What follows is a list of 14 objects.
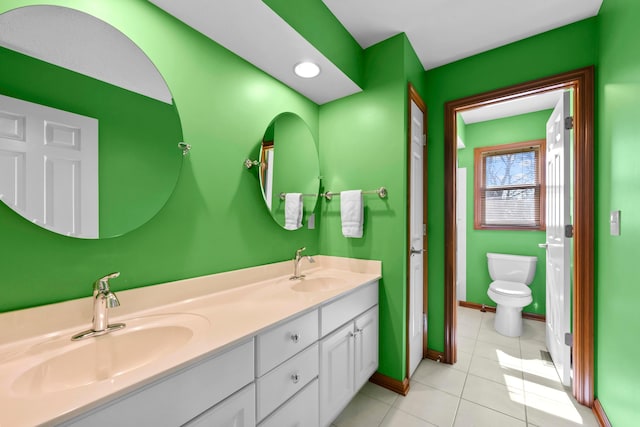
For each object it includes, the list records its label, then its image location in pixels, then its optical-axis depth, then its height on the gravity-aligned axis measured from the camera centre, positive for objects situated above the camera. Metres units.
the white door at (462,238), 3.33 -0.32
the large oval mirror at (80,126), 0.80 +0.32
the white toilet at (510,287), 2.46 -0.75
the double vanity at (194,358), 0.61 -0.44
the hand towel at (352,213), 1.80 +0.01
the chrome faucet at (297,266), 1.66 -0.34
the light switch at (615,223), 1.26 -0.04
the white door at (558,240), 1.72 -0.19
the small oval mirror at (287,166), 1.62 +0.33
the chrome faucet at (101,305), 0.85 -0.30
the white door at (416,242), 1.84 -0.21
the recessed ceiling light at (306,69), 1.58 +0.91
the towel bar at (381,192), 1.76 +0.15
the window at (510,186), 2.96 +0.33
